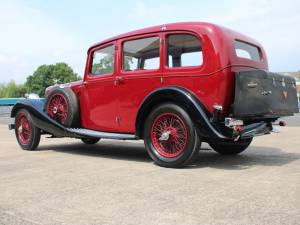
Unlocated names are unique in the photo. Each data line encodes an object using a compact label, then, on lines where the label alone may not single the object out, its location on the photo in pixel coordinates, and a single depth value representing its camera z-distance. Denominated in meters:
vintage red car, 5.64
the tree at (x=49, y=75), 92.73
